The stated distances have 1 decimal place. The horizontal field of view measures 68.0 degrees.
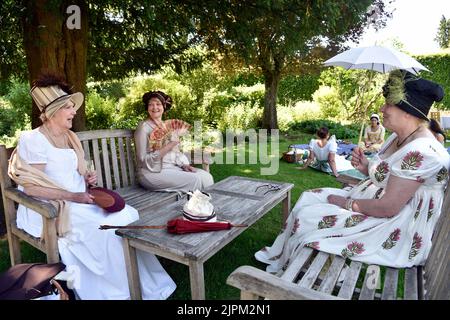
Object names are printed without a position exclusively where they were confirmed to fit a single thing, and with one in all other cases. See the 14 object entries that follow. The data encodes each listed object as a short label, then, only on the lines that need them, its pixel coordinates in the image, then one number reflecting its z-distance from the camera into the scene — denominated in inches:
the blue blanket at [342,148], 342.9
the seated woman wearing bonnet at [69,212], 102.7
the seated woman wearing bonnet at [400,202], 80.7
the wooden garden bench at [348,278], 55.5
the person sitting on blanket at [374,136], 331.4
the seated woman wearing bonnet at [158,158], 154.3
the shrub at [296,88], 699.4
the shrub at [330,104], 607.8
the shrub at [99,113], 439.5
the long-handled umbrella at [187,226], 93.4
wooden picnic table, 85.2
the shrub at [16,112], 454.4
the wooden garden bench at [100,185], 96.5
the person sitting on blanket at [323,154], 273.6
